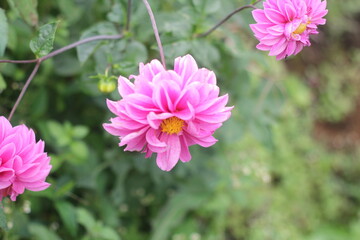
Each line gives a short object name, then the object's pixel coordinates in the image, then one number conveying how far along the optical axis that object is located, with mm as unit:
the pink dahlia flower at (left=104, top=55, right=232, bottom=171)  765
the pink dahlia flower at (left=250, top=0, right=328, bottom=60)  875
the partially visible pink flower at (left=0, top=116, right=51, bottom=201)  800
